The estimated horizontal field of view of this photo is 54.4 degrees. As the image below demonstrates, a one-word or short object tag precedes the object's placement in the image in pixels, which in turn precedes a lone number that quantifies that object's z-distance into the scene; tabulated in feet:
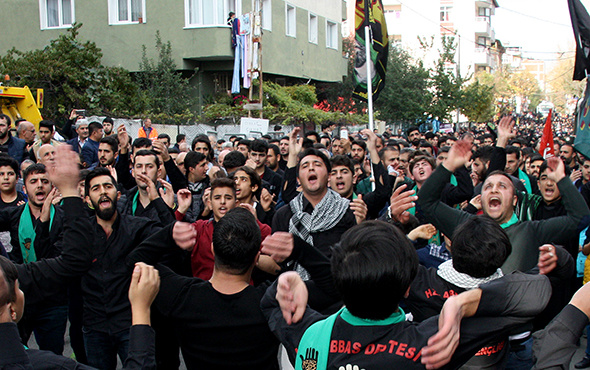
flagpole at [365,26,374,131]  29.49
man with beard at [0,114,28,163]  30.01
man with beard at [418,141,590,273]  11.93
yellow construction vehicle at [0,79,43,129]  45.39
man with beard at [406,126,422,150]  44.35
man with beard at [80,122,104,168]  32.09
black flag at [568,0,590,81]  21.90
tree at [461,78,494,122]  100.63
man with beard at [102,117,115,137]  40.68
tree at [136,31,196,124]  67.00
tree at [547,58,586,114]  248.73
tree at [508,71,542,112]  242.58
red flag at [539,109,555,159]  37.28
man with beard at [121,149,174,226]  15.53
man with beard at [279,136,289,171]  33.14
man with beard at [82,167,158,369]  13.32
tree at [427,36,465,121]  97.81
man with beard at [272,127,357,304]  13.87
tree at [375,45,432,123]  101.19
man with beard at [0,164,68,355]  14.71
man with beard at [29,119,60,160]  32.72
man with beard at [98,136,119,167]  25.08
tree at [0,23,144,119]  60.13
